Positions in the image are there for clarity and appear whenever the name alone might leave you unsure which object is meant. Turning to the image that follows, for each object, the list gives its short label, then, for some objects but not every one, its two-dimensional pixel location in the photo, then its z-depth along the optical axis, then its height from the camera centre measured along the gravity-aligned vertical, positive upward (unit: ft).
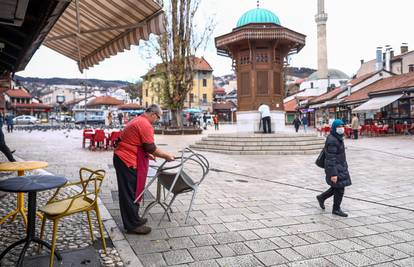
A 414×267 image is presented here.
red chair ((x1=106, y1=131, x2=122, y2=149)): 46.58 -1.41
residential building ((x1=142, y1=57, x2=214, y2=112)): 234.17 +27.46
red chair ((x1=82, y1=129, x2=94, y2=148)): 47.76 -0.63
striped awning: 15.95 +5.70
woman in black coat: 16.57 -1.98
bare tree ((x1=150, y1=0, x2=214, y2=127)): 83.35 +18.96
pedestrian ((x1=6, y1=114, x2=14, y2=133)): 102.62 +2.96
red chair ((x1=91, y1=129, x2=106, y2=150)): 47.21 -1.07
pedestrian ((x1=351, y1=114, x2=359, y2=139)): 73.31 -0.61
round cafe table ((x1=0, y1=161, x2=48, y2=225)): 13.38 -1.46
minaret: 174.40 +49.13
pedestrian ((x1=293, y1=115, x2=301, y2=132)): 86.60 +0.96
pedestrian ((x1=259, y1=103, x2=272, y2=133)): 52.13 +1.49
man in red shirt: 13.23 -1.32
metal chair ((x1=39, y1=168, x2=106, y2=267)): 10.66 -2.62
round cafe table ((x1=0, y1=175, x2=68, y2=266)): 10.40 -1.77
